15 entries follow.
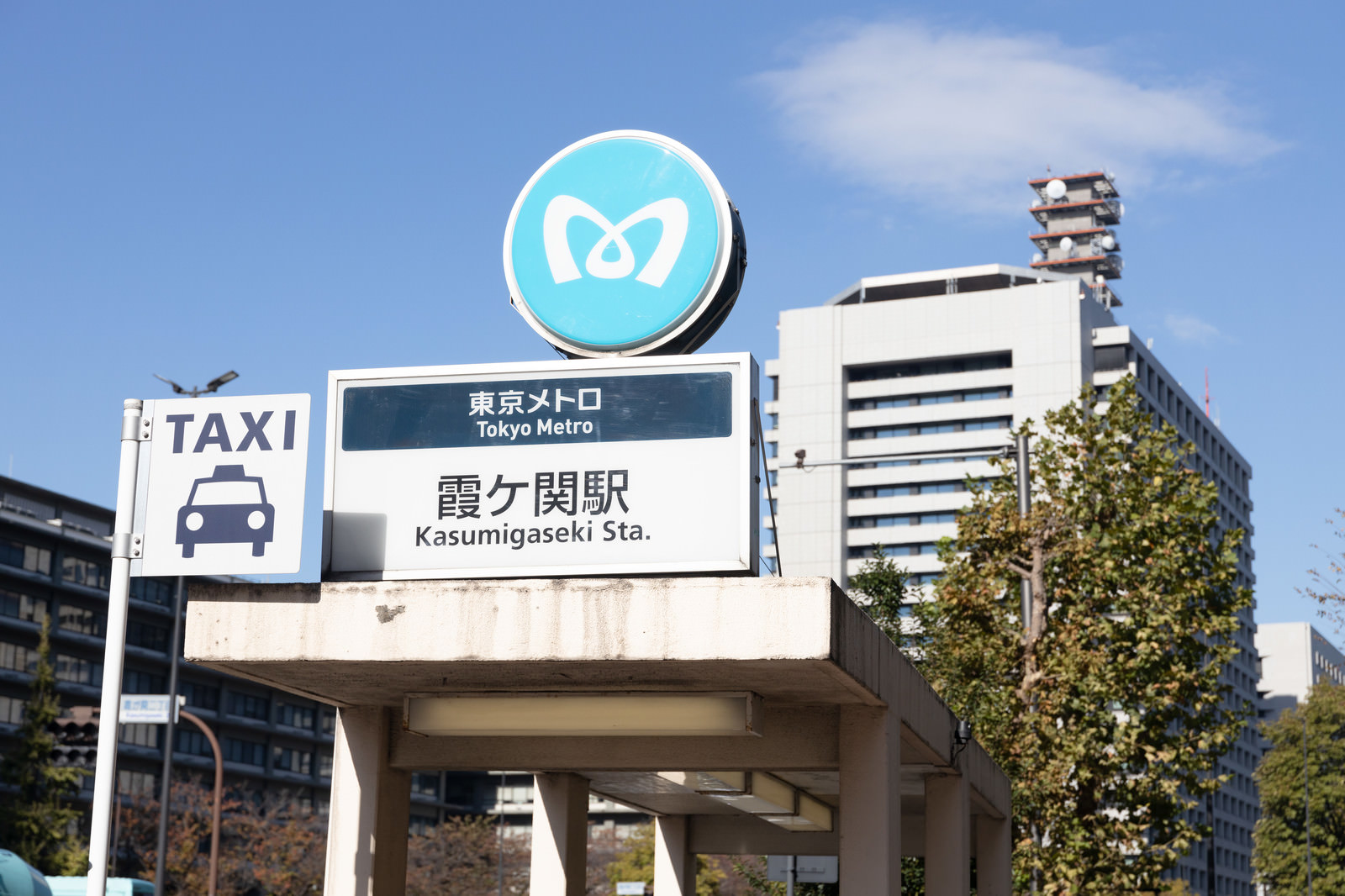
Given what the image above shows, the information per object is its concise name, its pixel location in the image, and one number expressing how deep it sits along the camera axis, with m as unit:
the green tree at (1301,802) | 77.12
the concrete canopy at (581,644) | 8.53
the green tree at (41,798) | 72.12
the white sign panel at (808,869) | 24.61
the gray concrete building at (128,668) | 84.31
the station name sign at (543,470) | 9.22
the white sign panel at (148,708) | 30.91
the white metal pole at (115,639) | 9.08
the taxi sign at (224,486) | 8.95
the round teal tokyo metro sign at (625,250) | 10.02
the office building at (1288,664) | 172.50
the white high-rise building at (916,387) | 124.06
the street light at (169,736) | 32.25
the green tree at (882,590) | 29.58
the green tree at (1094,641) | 23.16
